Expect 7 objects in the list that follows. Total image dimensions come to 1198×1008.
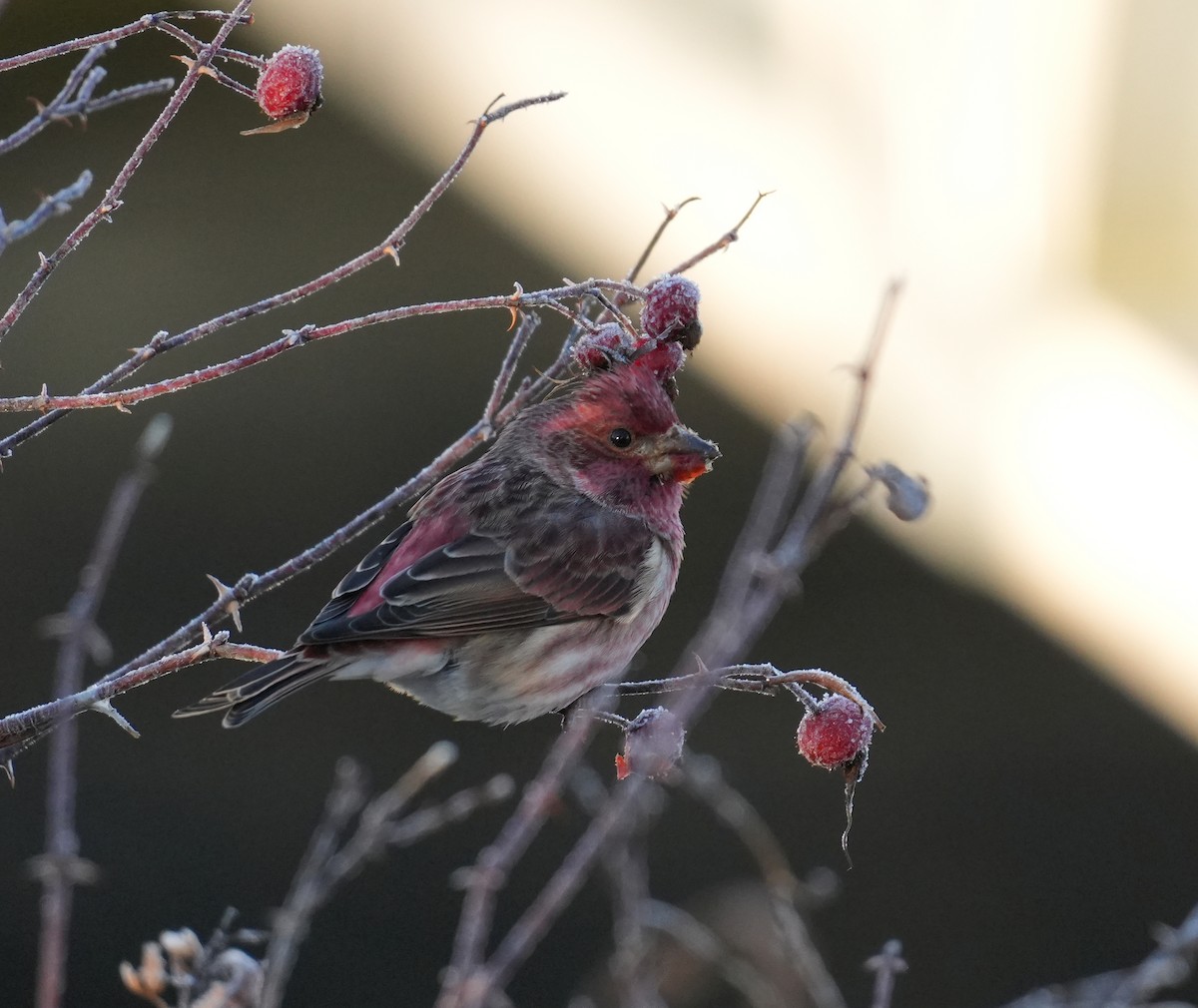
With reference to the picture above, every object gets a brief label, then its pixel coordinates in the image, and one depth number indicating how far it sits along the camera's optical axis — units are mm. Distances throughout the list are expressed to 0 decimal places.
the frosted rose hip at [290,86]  5477
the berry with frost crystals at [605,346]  5922
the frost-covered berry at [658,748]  5043
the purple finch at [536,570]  6777
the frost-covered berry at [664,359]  6000
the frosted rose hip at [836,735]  5461
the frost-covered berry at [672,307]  5727
